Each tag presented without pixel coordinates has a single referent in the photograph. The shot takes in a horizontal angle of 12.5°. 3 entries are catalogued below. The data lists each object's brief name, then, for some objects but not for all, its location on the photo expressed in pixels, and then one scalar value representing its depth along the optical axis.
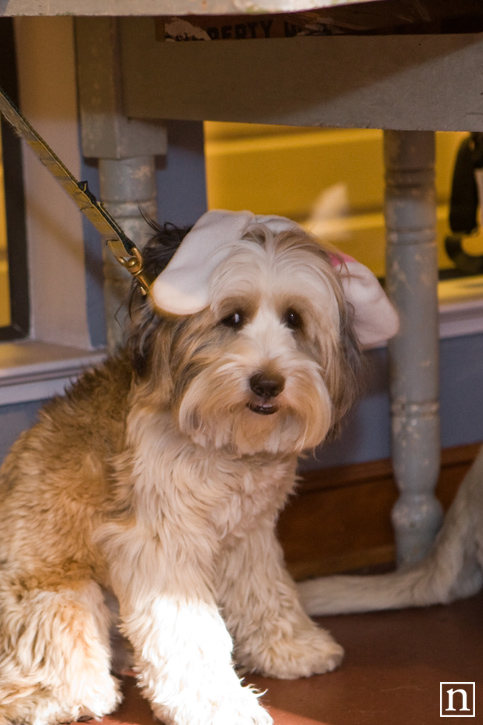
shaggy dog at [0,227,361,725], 2.09
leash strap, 2.09
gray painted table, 1.93
